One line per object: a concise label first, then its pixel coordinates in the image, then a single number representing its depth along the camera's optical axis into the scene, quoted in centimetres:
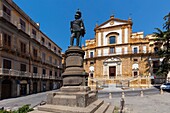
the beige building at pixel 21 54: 1949
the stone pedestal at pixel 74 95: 608
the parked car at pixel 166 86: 2383
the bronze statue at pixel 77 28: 856
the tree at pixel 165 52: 2375
